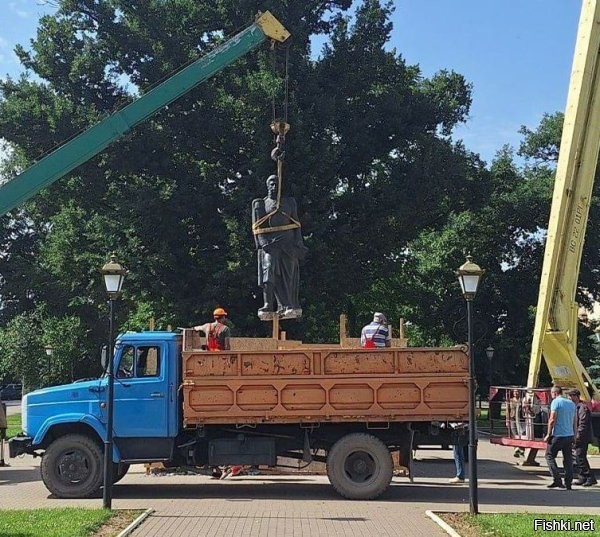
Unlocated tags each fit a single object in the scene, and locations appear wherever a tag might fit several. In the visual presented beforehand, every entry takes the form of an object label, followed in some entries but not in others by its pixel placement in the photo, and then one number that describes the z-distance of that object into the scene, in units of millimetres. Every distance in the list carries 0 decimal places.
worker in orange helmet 13773
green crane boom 18953
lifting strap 16031
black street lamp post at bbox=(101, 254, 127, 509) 11764
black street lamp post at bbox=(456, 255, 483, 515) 11367
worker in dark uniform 15297
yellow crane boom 17391
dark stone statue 16156
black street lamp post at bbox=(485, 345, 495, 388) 35125
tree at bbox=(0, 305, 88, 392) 40438
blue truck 13031
